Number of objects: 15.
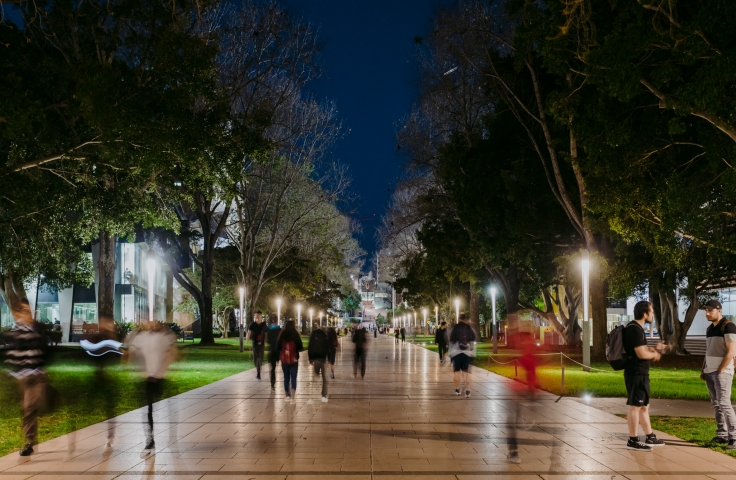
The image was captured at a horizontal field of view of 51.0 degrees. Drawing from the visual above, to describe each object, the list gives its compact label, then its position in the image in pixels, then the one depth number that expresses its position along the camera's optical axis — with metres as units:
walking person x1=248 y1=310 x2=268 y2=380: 21.61
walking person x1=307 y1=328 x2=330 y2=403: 16.42
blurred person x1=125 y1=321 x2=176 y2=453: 9.81
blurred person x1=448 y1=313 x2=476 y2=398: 16.44
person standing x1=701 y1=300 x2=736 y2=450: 9.61
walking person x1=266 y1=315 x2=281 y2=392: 16.95
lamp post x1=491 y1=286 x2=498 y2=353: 37.04
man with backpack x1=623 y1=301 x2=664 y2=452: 8.90
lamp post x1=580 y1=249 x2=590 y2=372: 24.33
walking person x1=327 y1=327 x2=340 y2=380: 19.88
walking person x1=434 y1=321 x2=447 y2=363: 30.82
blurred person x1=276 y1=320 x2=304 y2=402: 15.58
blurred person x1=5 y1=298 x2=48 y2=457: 9.10
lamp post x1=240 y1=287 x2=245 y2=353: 36.31
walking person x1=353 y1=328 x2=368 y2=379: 22.11
